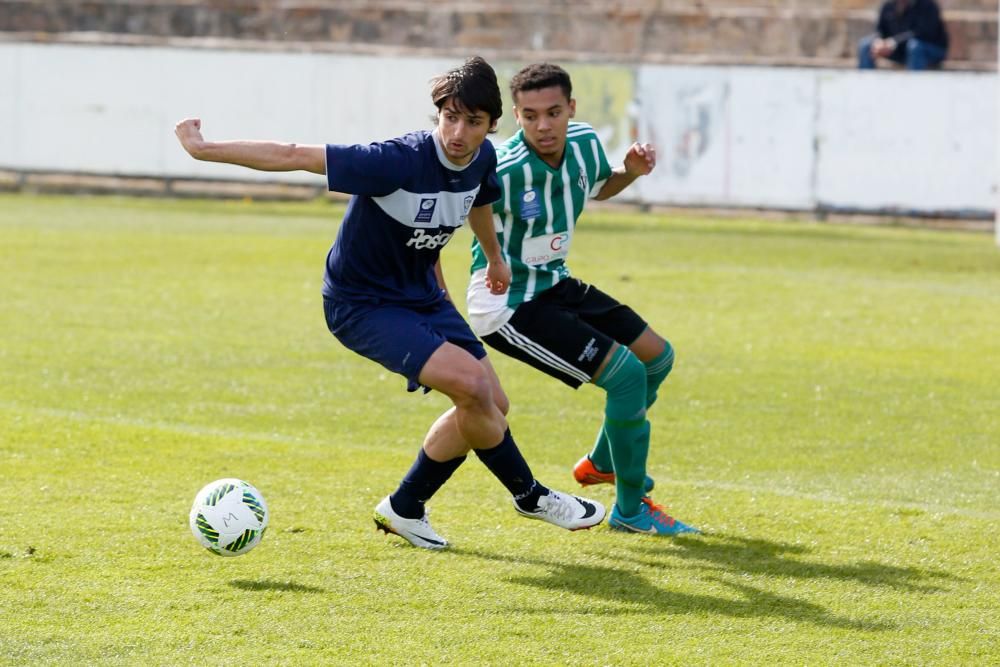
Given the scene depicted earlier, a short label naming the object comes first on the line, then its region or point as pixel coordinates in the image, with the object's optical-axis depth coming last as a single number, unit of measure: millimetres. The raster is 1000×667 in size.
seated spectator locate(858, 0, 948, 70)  40687
